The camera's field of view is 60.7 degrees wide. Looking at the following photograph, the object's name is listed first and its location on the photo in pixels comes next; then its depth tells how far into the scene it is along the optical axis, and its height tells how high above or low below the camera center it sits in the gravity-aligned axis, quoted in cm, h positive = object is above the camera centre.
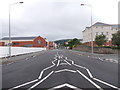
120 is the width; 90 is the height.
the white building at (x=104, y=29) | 5212 +737
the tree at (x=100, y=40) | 3145 +107
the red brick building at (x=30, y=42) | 6725 +114
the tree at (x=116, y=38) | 2318 +121
